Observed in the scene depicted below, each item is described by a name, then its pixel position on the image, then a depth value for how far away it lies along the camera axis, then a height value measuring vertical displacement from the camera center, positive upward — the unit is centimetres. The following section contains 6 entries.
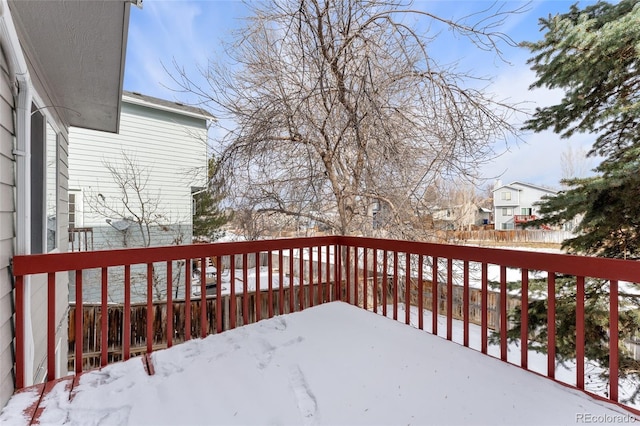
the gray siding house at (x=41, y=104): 196 +90
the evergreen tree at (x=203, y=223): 921 -32
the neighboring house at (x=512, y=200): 2541 +92
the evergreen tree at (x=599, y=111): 345 +124
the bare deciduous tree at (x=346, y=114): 411 +141
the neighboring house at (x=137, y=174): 788 +102
